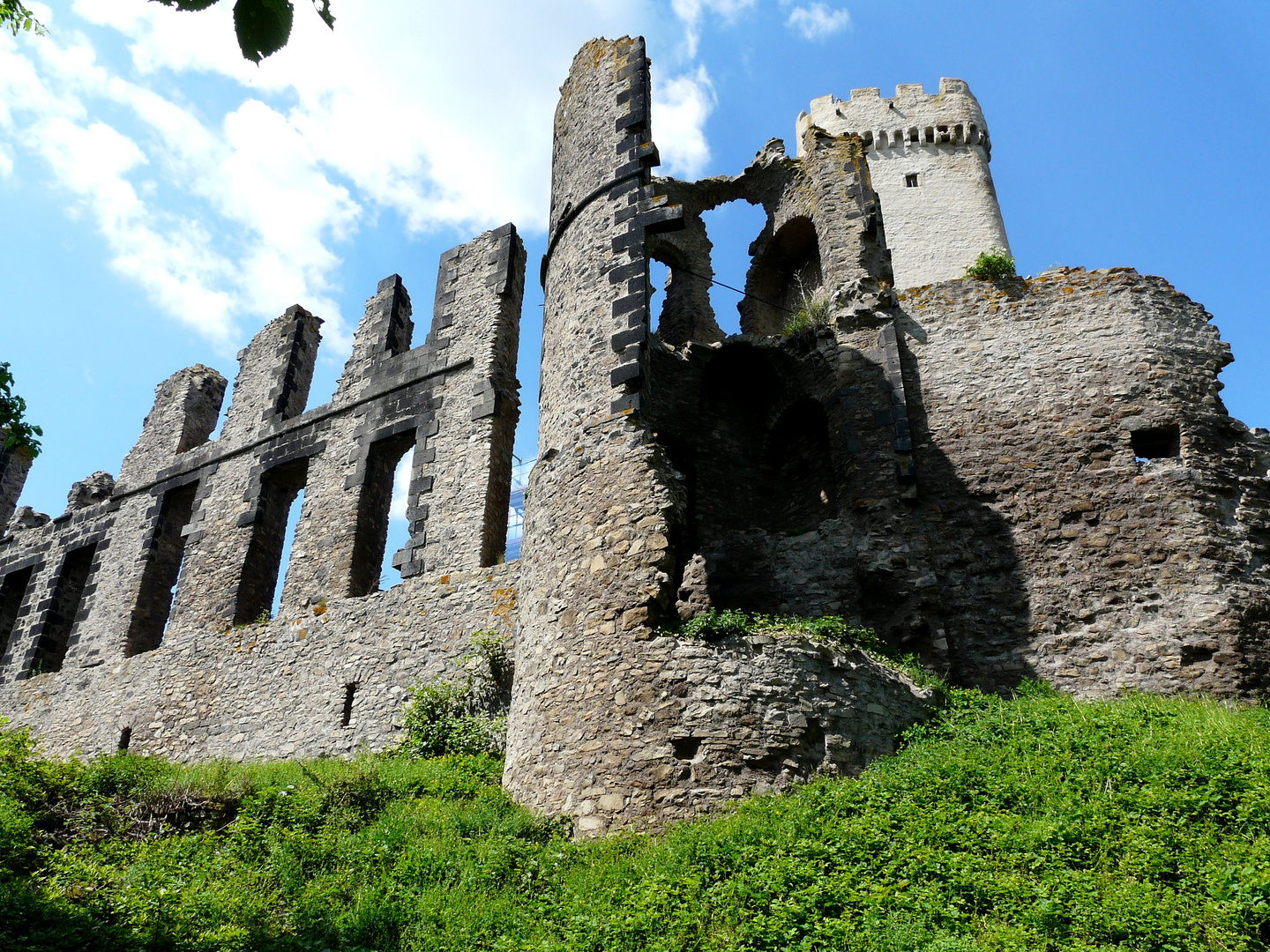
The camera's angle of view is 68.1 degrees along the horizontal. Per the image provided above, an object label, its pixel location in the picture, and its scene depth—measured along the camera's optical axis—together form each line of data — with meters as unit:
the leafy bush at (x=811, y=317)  12.41
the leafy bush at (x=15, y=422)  8.36
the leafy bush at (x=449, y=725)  9.58
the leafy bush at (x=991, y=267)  13.03
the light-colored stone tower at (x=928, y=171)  23.75
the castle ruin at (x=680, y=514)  8.14
